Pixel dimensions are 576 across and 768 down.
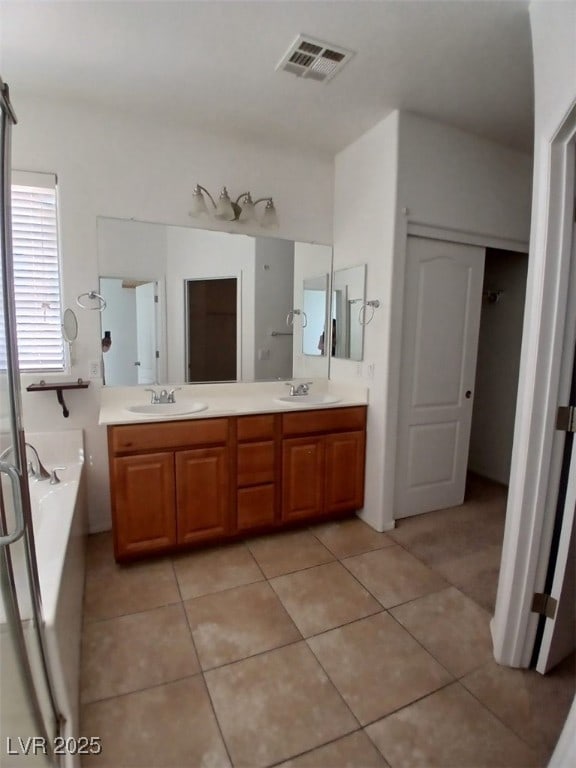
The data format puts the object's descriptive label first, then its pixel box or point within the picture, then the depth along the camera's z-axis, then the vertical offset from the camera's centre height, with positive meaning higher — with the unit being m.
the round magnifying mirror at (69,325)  2.41 +0.01
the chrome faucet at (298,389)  2.99 -0.42
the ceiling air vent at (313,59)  1.83 +1.34
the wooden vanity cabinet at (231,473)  2.20 -0.87
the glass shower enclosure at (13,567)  0.95 -0.62
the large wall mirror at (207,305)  2.56 +0.19
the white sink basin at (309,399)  2.70 -0.47
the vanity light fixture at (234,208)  2.64 +0.86
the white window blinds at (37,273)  2.34 +0.32
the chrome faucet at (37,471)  2.20 -0.81
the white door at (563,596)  1.46 -0.99
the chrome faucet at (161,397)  2.62 -0.45
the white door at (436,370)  2.66 -0.23
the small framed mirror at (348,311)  2.79 +0.18
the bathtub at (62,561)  1.19 -0.88
